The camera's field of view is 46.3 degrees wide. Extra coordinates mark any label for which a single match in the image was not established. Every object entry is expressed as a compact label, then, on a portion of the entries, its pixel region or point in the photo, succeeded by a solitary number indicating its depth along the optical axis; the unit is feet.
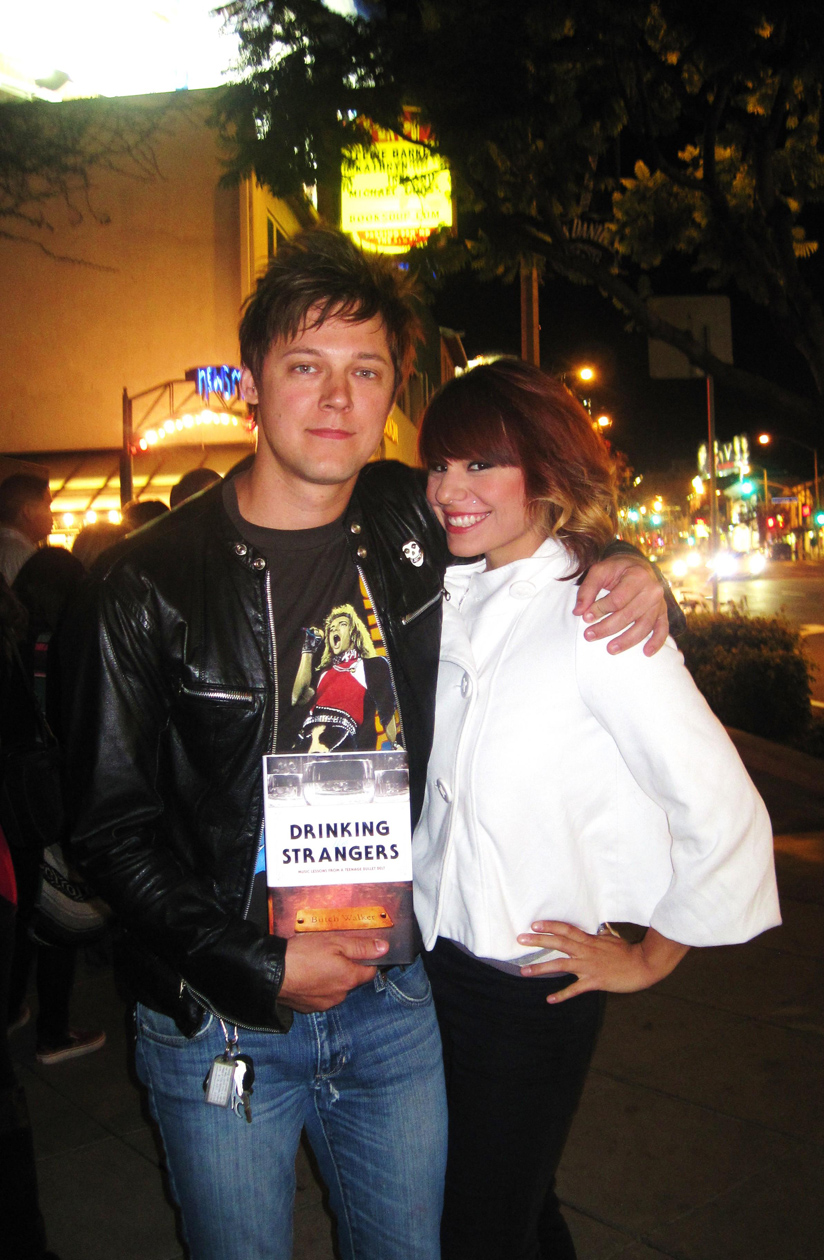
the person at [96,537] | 18.80
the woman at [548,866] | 5.86
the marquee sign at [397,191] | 27.61
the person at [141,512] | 18.78
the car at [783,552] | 268.00
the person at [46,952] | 13.42
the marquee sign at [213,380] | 51.55
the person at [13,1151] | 8.09
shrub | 31.68
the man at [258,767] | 5.72
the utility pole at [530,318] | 35.30
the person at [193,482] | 18.44
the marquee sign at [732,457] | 324.60
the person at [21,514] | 18.44
